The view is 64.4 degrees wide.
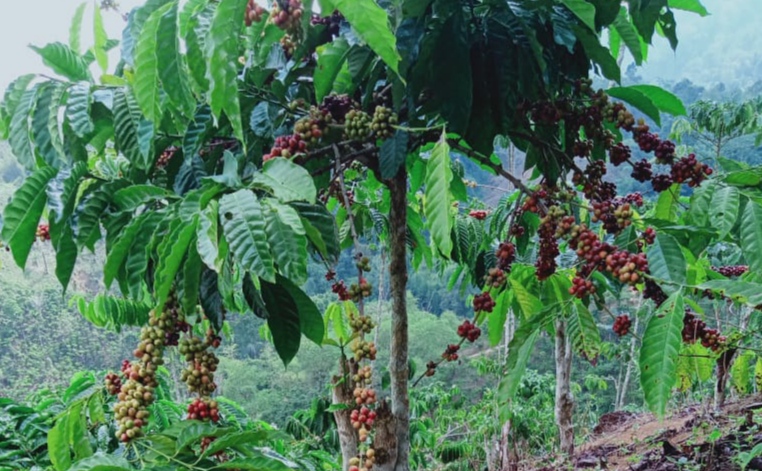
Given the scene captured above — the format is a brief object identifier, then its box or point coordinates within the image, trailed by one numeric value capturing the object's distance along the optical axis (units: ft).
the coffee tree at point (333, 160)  2.11
